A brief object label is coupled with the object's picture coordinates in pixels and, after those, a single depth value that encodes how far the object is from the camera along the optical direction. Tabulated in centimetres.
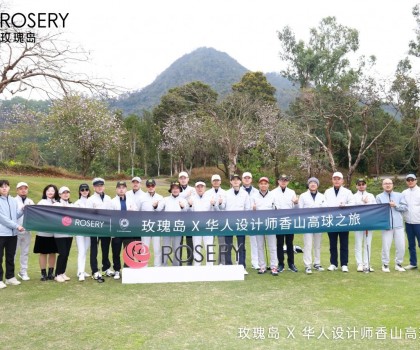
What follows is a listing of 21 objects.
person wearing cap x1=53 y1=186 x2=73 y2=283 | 652
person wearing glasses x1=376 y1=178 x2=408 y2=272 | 705
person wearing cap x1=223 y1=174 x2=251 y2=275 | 706
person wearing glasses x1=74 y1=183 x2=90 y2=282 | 661
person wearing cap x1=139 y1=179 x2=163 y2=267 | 695
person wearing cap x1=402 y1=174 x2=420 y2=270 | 702
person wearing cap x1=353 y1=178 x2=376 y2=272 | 707
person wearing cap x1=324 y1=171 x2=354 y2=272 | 711
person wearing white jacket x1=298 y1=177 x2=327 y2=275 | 698
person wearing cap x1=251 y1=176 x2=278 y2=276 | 695
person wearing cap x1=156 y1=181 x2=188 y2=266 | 691
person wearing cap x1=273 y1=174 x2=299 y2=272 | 711
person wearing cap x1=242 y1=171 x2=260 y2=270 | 710
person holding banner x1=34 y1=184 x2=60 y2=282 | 658
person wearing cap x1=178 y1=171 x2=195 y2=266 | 718
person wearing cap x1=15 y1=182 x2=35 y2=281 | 667
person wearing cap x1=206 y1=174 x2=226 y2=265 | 702
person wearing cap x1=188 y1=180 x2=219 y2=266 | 699
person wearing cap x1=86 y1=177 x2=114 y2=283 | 670
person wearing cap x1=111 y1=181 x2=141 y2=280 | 677
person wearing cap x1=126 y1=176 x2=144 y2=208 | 705
